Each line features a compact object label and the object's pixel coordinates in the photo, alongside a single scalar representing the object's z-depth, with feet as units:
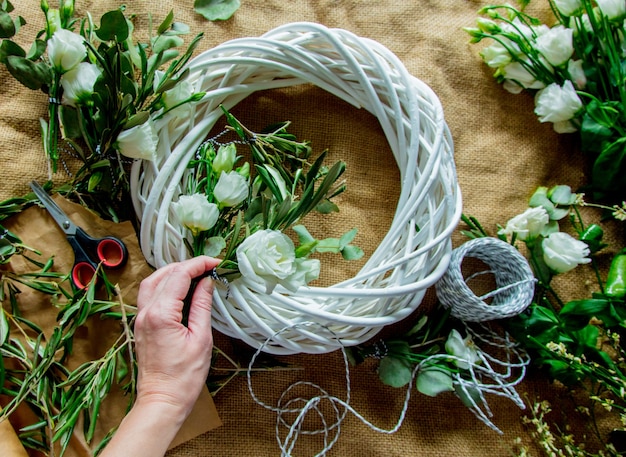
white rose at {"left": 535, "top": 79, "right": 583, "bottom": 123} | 2.85
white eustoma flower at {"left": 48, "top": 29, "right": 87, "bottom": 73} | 2.16
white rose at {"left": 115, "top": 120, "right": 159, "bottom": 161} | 2.19
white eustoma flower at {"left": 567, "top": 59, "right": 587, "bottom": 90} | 2.96
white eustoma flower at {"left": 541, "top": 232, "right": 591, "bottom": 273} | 2.69
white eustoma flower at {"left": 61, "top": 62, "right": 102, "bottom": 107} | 2.24
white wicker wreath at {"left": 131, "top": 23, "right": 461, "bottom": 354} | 2.38
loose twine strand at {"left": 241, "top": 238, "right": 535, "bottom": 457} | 2.56
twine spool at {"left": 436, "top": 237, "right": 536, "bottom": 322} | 2.53
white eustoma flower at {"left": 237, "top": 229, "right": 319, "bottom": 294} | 1.95
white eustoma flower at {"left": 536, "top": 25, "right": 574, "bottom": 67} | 2.84
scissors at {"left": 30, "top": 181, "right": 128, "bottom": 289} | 2.38
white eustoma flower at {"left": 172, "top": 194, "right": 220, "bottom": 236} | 2.06
